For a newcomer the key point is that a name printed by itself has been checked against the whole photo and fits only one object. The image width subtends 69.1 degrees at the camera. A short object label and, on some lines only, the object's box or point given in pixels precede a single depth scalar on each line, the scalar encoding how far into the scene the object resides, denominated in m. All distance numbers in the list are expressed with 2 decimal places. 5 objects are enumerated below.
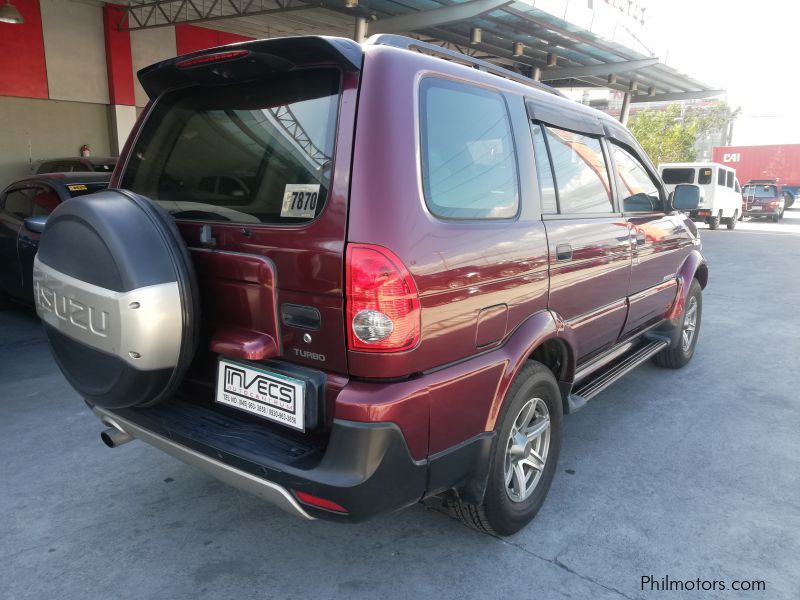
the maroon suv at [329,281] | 1.89
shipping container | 33.34
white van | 18.12
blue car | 5.59
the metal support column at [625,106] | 22.73
